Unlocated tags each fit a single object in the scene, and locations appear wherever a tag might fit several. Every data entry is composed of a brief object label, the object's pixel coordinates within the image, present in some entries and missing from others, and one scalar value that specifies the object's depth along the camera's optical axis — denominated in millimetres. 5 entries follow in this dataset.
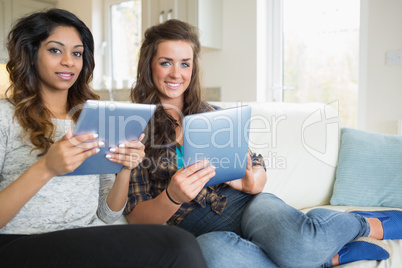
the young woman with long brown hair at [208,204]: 1126
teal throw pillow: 1770
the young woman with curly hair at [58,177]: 795
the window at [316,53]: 3105
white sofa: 1816
